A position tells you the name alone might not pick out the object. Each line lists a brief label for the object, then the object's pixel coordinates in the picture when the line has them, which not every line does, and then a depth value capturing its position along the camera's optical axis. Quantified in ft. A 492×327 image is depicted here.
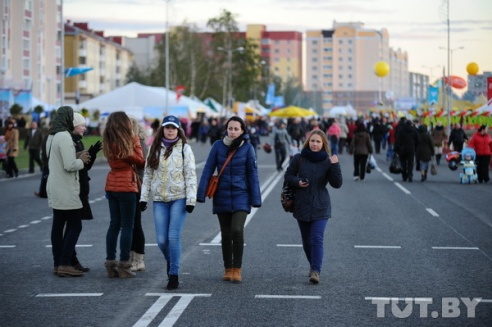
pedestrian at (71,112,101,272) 36.70
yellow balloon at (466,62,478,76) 197.98
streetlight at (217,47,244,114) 385.33
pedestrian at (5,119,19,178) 103.19
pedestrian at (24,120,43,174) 108.58
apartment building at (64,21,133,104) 418.72
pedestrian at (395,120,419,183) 97.63
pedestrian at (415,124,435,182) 98.99
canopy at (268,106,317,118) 232.12
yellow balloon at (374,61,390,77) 231.32
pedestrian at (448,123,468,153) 134.21
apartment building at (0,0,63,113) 312.29
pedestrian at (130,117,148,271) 37.47
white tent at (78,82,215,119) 186.29
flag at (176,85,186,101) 232.49
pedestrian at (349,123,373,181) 99.71
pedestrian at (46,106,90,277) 36.27
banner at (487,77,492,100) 155.63
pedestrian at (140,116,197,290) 34.01
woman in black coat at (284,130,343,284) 35.12
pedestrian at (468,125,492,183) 99.40
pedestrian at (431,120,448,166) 134.62
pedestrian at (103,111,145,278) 35.47
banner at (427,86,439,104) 233.55
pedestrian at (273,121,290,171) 119.16
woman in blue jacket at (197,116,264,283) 34.71
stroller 98.22
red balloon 204.23
